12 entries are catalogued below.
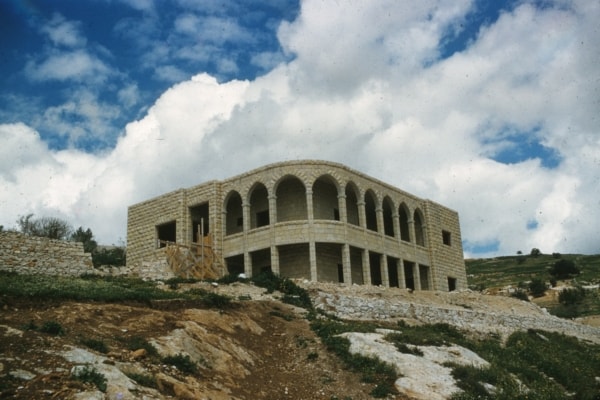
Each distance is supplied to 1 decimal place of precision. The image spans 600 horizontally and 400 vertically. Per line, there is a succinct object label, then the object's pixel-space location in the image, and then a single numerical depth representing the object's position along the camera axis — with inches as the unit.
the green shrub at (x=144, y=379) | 475.8
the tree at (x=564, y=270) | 2775.6
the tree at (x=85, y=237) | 2274.5
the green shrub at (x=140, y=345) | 544.7
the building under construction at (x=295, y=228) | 1327.5
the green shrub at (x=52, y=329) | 529.0
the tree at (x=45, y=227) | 2170.3
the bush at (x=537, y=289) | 2309.3
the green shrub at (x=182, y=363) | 542.0
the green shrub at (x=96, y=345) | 518.0
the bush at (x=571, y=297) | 2050.9
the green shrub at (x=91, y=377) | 439.5
